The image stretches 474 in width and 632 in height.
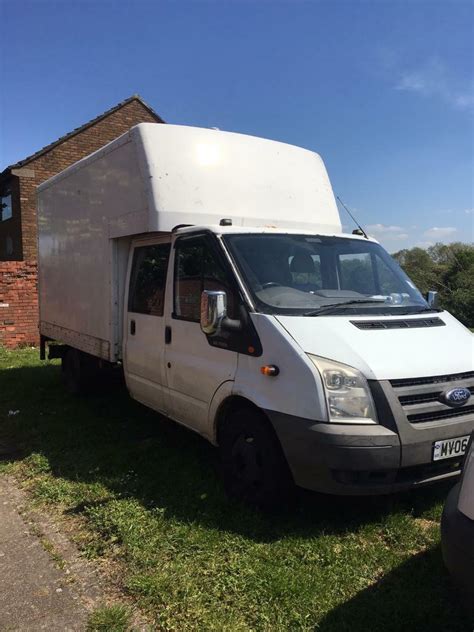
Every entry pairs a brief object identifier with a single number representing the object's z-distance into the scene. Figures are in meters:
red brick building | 18.77
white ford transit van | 3.31
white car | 2.14
